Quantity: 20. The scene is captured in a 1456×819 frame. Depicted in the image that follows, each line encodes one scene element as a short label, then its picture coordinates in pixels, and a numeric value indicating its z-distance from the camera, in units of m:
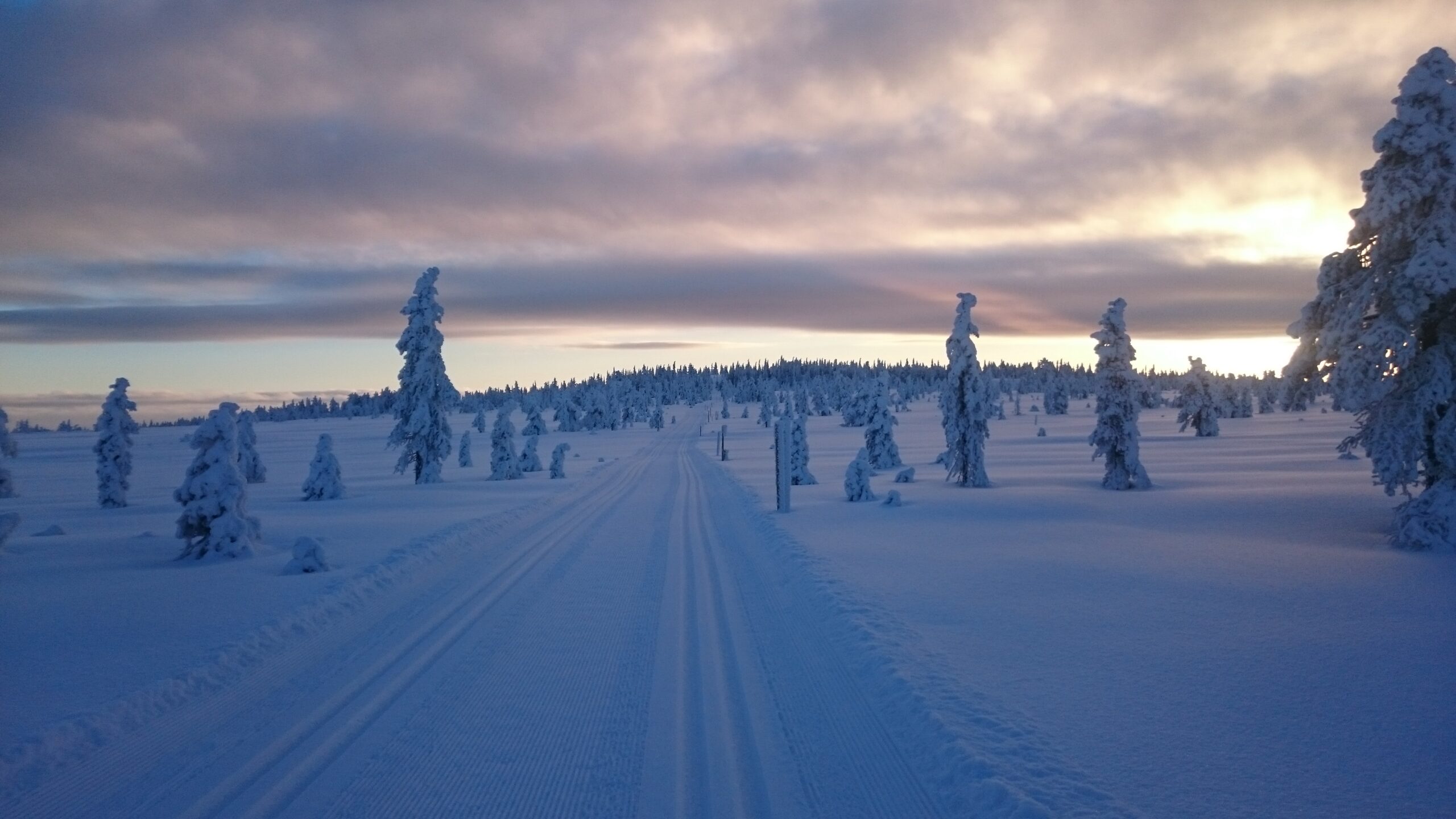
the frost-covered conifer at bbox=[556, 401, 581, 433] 120.75
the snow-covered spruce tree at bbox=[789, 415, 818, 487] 36.78
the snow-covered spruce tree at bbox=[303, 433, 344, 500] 31.42
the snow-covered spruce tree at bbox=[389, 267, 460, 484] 39.97
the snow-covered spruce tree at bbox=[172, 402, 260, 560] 16.12
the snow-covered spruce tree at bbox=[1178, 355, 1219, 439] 62.91
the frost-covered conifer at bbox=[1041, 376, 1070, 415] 116.00
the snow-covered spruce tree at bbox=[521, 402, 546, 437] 87.06
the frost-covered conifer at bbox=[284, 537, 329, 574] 13.99
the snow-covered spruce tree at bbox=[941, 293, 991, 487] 31.86
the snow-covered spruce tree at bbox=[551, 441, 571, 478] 40.75
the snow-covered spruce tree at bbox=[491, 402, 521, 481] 43.38
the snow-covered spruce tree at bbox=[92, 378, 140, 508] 31.22
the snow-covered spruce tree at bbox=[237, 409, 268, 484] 41.80
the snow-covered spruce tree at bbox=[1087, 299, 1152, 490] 29.75
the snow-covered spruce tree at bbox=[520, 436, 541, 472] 46.34
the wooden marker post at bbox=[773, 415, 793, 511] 24.00
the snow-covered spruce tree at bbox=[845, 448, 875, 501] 27.42
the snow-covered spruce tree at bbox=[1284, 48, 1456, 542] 15.51
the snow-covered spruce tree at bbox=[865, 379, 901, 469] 45.44
